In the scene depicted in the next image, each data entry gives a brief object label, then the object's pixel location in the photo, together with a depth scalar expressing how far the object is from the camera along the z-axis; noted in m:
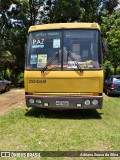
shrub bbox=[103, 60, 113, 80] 14.17
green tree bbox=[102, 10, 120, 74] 12.87
